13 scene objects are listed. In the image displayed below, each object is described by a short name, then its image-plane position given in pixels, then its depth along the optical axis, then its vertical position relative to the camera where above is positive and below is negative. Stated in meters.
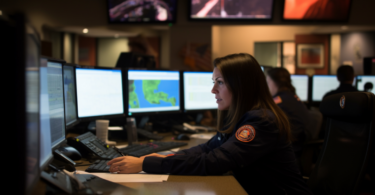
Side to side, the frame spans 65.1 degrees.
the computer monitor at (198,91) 2.40 -0.09
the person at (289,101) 2.36 -0.18
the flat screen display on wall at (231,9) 3.79 +0.93
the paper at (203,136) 2.08 -0.40
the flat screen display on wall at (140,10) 3.74 +0.91
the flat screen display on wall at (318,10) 3.83 +0.92
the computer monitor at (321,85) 4.14 -0.07
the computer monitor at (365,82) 3.86 -0.03
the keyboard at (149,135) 1.93 -0.35
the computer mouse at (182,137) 1.96 -0.37
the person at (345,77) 3.39 +0.03
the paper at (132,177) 1.01 -0.34
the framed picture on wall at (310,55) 5.98 +0.51
